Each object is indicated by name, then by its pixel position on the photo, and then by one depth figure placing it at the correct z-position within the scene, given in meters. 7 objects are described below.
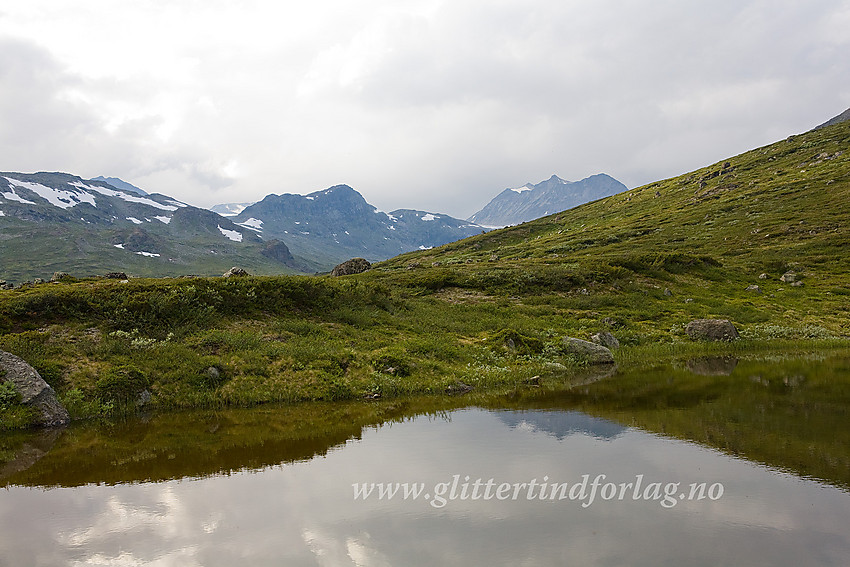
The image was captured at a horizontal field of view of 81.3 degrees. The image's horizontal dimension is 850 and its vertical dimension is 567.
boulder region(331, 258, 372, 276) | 107.79
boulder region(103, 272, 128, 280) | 50.47
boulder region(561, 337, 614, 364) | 33.62
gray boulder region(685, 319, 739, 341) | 40.38
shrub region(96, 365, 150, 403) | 23.23
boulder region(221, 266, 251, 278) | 49.90
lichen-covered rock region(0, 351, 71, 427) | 21.22
